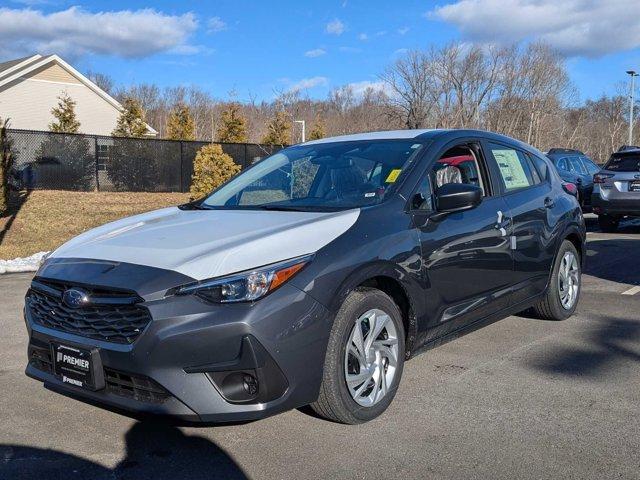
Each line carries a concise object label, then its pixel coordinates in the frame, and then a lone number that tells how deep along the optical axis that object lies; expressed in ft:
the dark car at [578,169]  47.88
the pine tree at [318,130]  106.36
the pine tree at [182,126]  103.65
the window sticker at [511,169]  17.30
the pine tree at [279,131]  104.78
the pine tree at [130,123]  91.50
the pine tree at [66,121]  87.86
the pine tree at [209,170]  57.82
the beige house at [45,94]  102.58
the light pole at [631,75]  111.34
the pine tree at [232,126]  96.67
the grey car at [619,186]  40.32
